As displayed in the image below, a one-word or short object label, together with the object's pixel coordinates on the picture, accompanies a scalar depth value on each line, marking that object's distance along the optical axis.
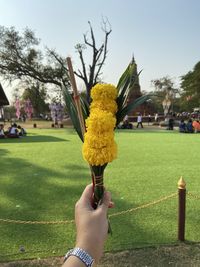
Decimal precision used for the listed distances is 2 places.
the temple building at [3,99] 15.01
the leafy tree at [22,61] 23.58
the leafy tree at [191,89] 34.02
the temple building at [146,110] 34.74
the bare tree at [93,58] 20.72
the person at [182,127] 16.44
